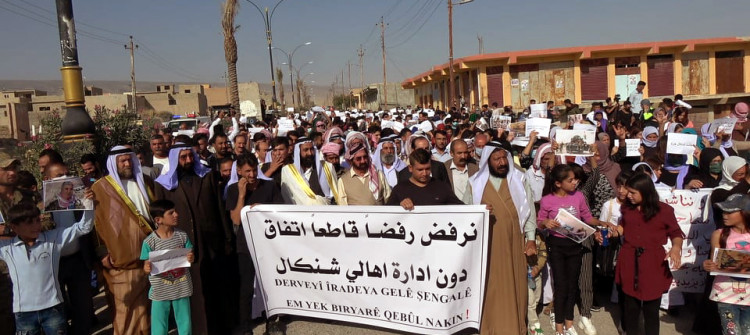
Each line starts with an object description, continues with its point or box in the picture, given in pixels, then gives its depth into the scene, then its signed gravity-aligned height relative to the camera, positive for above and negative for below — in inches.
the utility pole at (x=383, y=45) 1915.6 +285.2
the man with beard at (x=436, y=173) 219.9 -19.7
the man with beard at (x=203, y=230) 185.9 -32.4
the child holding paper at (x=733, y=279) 151.2 -48.4
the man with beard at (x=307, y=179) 204.7 -18.7
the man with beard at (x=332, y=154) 228.2 -10.0
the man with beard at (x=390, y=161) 253.2 -16.1
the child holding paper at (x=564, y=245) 178.5 -42.3
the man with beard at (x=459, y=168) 211.8 -18.8
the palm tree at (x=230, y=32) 919.7 +175.5
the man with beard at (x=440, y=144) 294.3 -11.2
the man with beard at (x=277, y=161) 213.5 -11.2
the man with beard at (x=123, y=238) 175.6 -30.5
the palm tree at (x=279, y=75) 2675.2 +294.1
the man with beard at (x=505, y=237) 173.3 -37.6
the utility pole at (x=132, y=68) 1674.6 +246.5
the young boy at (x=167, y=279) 166.7 -42.9
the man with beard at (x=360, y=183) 201.0 -20.2
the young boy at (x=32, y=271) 156.2 -35.7
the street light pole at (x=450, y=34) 977.5 +157.7
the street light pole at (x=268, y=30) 1103.0 +207.9
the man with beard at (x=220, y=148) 286.7 -6.4
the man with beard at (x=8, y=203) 179.9 -17.7
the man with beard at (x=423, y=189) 175.8 -21.0
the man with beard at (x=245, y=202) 192.7 -23.9
